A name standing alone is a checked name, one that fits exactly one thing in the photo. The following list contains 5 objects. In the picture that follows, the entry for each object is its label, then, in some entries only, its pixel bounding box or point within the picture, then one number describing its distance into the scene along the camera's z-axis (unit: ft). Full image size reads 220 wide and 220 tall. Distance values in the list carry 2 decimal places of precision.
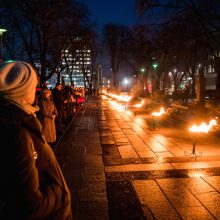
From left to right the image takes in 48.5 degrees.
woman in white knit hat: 3.99
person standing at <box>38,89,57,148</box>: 19.99
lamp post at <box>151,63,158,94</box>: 96.21
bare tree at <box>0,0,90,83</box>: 53.64
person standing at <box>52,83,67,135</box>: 30.53
